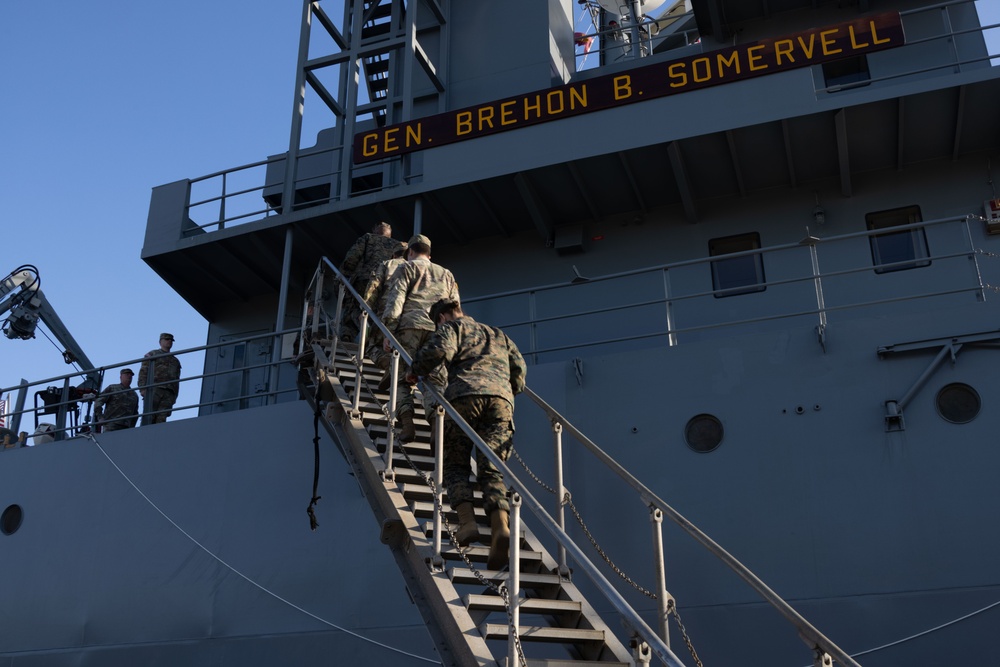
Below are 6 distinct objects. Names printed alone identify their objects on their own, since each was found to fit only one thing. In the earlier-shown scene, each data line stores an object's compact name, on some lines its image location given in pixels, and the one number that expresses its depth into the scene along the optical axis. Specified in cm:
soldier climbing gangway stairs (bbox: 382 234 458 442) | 743
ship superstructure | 756
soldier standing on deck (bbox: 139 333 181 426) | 1167
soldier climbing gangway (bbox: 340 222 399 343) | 877
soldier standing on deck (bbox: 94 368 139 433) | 1165
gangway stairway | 471
